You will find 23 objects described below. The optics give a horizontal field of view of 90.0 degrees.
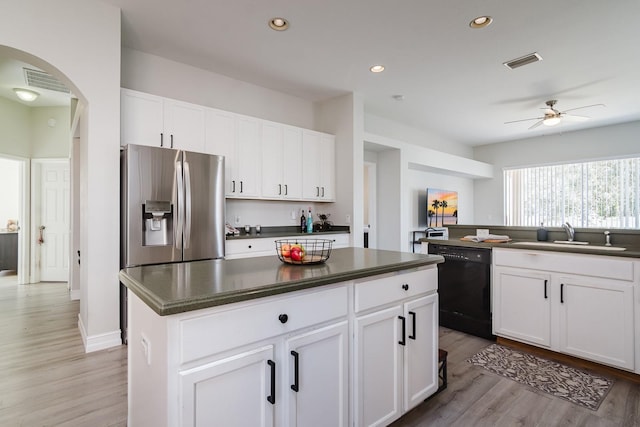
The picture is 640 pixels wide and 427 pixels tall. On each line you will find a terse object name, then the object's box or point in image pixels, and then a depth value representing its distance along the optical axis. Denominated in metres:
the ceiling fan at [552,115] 4.82
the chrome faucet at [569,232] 2.93
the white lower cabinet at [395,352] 1.55
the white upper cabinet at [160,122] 3.00
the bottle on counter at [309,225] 4.54
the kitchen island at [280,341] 1.04
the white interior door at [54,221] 5.62
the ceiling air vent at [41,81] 4.15
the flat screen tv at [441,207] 6.66
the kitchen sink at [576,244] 2.52
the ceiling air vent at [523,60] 3.52
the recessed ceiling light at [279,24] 2.86
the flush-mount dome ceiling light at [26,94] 4.77
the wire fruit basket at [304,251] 1.65
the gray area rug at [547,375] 2.14
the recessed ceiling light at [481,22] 2.82
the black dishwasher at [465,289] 3.06
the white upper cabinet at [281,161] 4.08
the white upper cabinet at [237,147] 3.61
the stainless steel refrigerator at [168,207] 2.76
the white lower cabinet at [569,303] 2.36
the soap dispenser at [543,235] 3.13
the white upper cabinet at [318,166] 4.48
